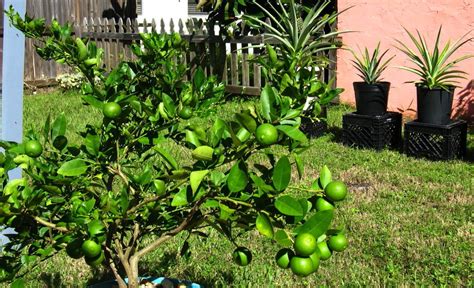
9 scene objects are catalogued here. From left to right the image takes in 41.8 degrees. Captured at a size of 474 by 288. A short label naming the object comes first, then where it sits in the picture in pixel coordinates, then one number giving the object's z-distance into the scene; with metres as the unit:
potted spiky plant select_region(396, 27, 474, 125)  5.83
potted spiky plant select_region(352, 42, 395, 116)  6.30
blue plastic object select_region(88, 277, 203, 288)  2.17
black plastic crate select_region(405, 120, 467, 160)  5.75
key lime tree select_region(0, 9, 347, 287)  1.36
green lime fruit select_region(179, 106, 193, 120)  1.75
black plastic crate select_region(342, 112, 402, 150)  6.25
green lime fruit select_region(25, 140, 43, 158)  1.57
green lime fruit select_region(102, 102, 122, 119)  1.65
